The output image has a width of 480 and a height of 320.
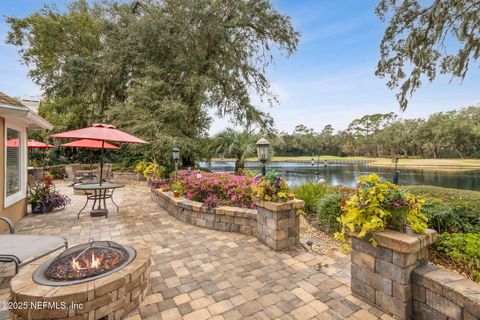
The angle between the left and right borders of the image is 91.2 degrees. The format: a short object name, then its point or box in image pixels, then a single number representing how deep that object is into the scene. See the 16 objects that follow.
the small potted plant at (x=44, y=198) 5.38
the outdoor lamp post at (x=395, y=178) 4.50
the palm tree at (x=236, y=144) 10.62
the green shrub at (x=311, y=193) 5.40
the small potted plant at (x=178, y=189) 5.26
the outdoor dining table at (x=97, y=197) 4.80
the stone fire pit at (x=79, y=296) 1.63
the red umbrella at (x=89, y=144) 7.27
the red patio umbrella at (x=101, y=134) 4.56
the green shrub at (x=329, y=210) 4.44
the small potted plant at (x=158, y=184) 6.84
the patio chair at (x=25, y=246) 1.99
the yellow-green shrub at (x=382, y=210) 1.99
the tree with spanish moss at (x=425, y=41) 6.12
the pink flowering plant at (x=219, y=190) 4.42
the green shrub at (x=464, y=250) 2.31
